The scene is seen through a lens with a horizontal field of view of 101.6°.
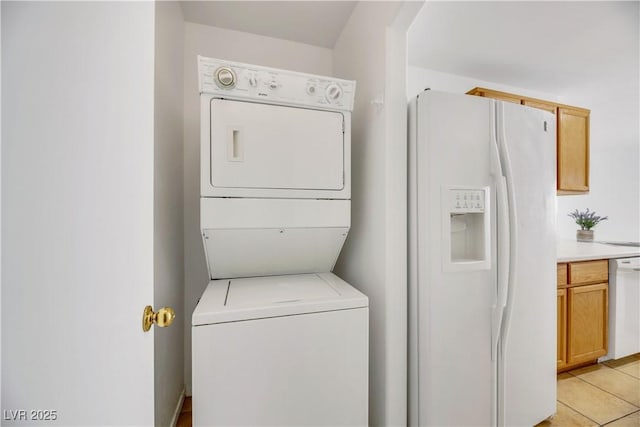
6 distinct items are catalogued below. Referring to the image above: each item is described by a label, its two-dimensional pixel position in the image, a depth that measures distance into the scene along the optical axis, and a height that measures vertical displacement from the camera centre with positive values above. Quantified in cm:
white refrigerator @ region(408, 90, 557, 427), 133 -26
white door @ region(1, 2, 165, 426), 44 +0
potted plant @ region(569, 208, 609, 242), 324 -16
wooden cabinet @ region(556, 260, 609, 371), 220 -88
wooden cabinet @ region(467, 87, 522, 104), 237 +108
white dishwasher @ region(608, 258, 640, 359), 236 -85
